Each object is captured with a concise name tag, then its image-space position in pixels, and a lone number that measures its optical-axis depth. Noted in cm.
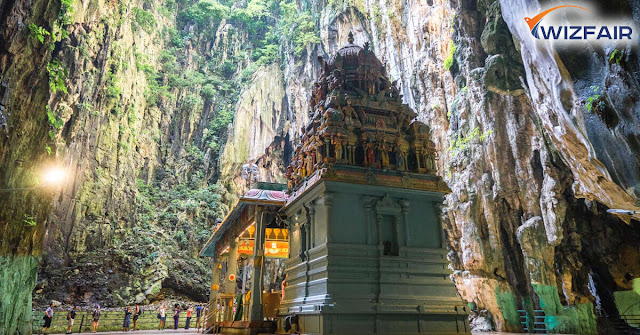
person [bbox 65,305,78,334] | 1773
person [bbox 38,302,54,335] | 1675
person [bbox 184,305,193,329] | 2105
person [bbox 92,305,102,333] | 1806
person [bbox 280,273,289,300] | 1268
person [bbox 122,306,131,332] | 1919
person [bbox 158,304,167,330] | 2081
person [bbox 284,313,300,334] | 1041
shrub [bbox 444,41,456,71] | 2125
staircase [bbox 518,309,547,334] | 1652
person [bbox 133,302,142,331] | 1953
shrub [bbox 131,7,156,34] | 3109
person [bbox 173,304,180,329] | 2102
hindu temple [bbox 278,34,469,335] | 997
